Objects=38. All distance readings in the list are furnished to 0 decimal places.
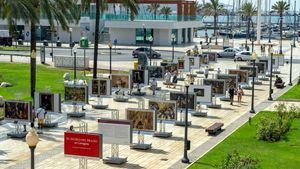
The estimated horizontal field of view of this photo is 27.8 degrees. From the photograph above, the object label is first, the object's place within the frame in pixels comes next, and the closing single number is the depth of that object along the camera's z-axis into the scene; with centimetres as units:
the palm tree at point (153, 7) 11856
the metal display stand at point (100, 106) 4494
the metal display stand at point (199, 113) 4238
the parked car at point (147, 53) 8606
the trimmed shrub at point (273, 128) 3347
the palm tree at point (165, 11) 11546
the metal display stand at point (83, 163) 2713
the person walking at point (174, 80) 5618
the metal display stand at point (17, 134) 3438
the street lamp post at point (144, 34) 10749
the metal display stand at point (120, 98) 4841
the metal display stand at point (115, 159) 2903
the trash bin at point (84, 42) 9552
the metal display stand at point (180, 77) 6232
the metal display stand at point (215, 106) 4612
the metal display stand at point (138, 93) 5128
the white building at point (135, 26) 11000
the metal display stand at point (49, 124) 3744
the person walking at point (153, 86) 5212
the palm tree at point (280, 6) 13138
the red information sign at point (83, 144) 2534
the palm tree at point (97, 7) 5397
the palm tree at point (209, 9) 16362
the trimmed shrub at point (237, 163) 2270
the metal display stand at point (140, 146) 3192
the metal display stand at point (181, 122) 3862
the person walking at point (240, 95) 4818
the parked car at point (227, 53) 9019
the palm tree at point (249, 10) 14710
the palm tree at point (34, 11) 3950
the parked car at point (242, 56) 8576
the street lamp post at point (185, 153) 2909
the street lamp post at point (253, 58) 4322
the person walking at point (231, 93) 4735
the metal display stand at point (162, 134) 3512
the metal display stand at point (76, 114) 4106
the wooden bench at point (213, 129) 3553
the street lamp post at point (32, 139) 1922
